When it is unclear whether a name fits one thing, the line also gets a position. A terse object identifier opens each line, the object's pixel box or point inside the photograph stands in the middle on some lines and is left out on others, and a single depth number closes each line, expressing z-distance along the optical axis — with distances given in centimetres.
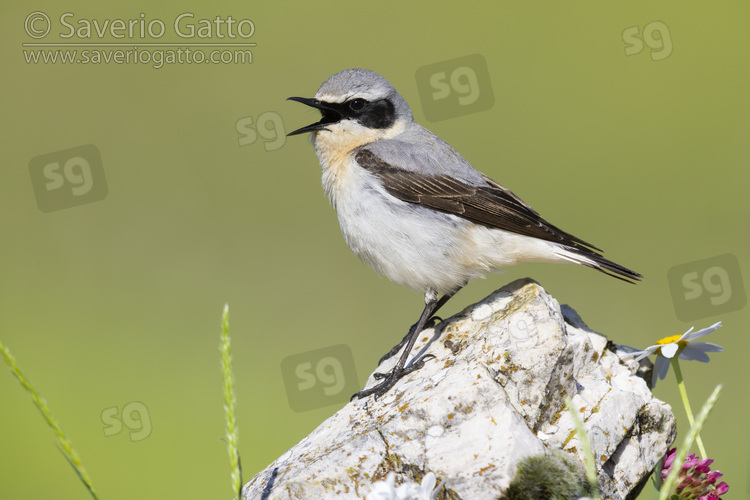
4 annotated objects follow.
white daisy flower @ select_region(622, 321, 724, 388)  794
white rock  691
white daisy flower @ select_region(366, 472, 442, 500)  512
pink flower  701
